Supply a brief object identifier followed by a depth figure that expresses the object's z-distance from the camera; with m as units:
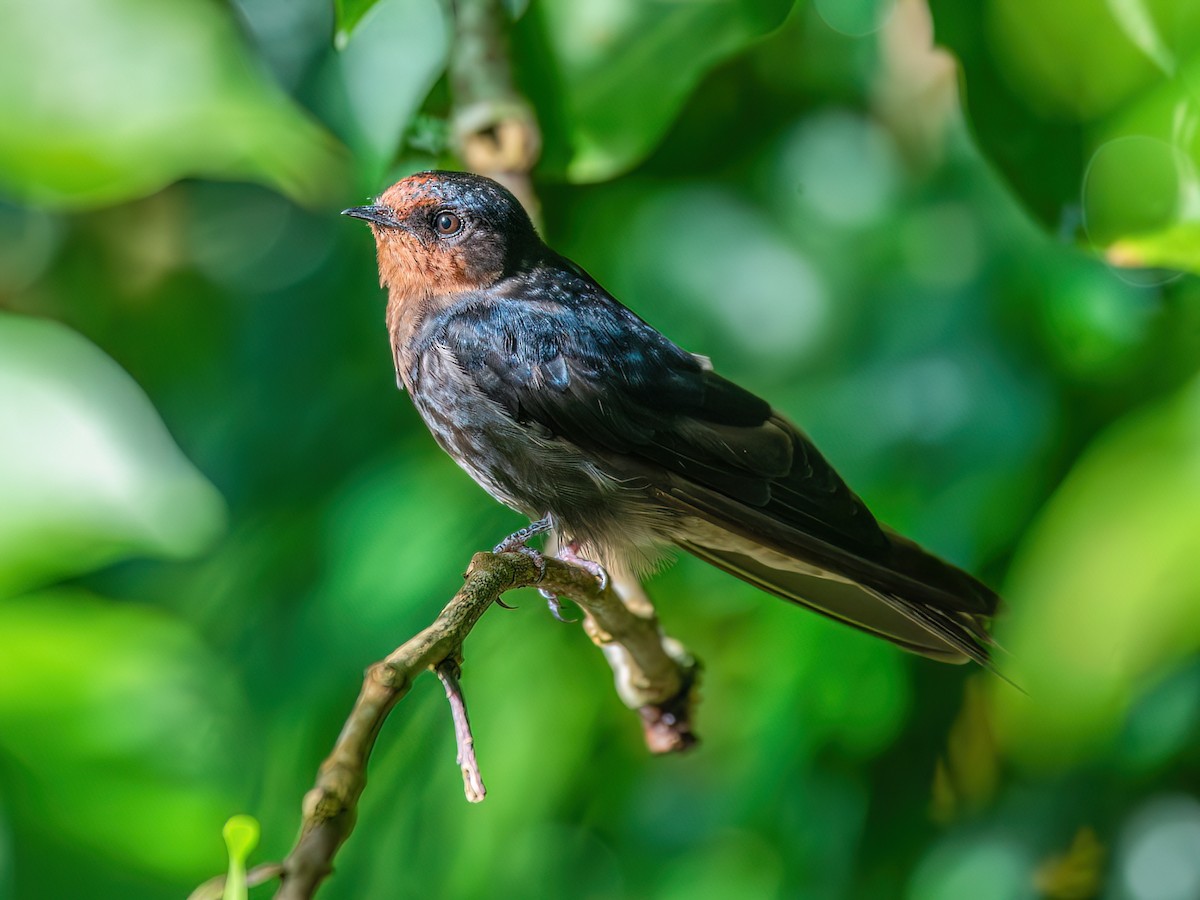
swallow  2.89
